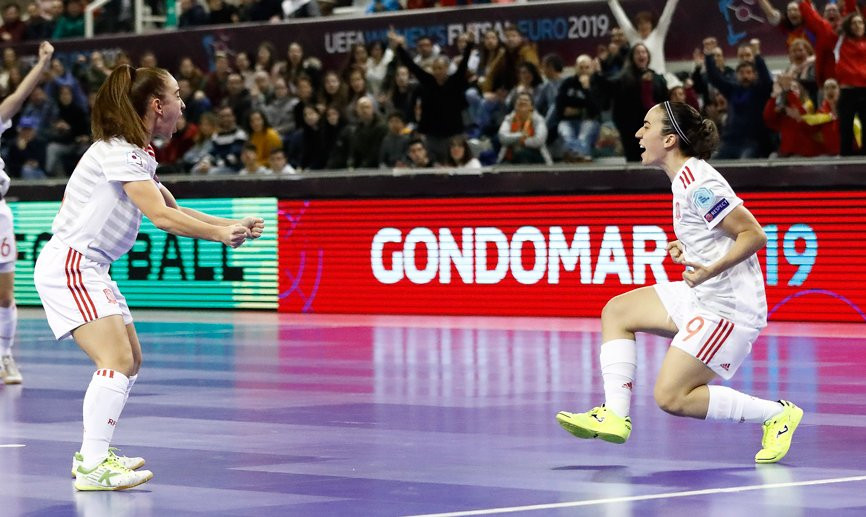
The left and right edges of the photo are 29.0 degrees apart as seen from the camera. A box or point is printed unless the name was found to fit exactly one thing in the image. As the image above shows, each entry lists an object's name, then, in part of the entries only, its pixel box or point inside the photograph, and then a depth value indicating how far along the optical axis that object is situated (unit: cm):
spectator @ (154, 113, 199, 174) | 2489
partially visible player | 1391
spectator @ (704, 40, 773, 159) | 1931
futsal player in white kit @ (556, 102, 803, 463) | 876
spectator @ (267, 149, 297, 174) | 2307
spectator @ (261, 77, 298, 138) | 2388
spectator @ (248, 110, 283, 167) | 2347
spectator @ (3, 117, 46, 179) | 2652
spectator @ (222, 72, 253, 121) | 2453
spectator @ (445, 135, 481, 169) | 2158
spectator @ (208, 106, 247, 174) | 2403
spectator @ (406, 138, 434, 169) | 2167
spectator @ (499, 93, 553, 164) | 2106
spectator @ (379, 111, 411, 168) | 2219
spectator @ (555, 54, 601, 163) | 2075
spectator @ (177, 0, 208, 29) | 2797
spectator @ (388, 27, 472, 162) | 2152
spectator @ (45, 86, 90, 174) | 2609
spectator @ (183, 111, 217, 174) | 2438
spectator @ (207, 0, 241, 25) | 2745
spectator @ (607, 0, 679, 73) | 2039
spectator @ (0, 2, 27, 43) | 3023
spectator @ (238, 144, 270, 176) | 2336
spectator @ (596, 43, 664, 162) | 1980
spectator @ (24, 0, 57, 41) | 3009
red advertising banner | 1942
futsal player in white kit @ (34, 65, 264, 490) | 805
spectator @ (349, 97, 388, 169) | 2242
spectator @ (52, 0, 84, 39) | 2972
